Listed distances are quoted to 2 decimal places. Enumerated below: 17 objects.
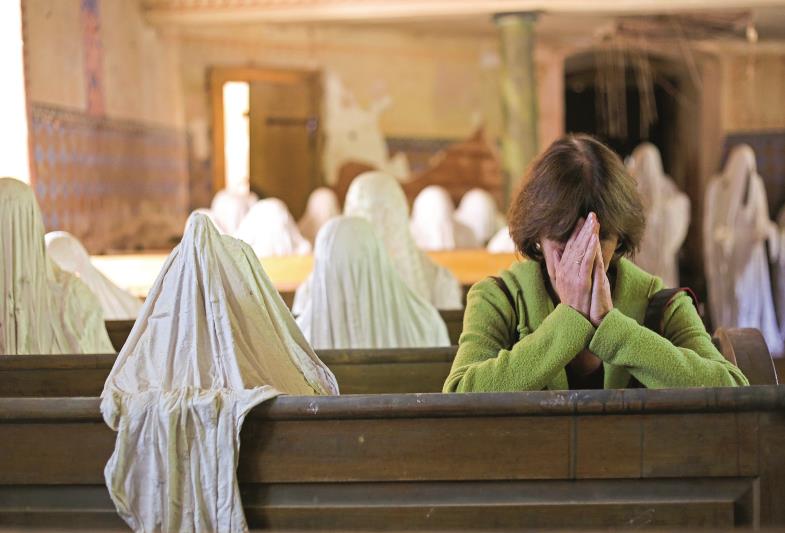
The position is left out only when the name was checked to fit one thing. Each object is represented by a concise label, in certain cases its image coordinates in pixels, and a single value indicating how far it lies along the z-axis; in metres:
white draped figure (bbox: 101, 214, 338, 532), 2.84
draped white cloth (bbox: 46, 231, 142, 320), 6.26
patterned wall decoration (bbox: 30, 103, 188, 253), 8.78
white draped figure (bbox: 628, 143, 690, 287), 12.06
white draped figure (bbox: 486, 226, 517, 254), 9.71
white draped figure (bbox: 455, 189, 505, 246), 11.98
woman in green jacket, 2.70
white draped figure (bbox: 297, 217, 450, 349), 5.47
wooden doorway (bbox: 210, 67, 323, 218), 13.29
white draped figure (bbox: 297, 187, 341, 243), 11.83
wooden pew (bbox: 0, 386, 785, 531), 2.78
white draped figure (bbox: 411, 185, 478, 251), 11.15
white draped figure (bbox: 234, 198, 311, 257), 9.75
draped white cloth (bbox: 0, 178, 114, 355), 4.89
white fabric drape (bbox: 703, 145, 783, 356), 11.82
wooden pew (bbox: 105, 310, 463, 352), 5.43
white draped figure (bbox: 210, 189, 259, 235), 10.98
